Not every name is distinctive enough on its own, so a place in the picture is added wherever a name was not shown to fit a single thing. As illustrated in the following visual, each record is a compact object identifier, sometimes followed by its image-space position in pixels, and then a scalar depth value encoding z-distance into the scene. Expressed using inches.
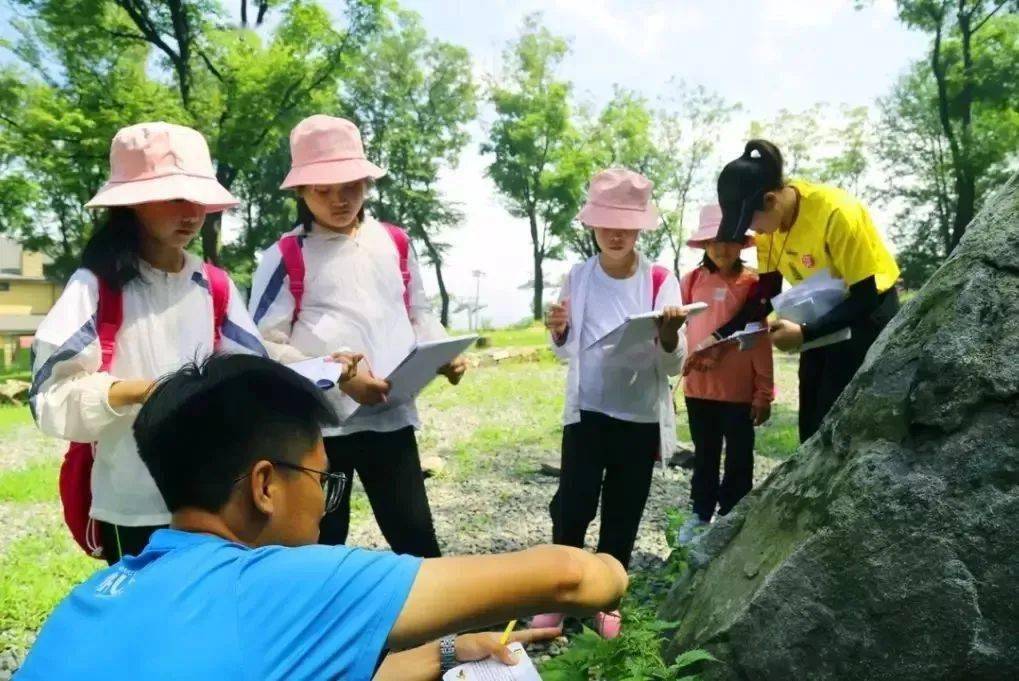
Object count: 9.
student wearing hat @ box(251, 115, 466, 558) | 126.0
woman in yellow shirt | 133.3
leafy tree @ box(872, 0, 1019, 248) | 841.5
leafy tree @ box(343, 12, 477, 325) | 1360.7
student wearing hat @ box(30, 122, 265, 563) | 95.7
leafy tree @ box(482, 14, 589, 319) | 1425.9
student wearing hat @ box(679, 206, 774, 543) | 178.7
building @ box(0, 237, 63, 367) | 1534.0
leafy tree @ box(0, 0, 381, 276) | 674.8
